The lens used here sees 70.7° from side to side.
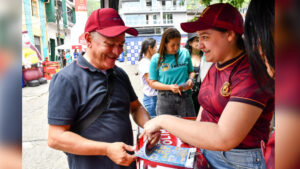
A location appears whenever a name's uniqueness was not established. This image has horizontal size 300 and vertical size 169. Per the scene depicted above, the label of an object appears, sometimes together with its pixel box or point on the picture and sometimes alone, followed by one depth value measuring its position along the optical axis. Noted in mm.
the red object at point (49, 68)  14016
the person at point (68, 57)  17031
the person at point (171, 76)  2971
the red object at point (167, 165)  1131
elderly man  1232
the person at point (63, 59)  20384
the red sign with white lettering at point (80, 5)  7066
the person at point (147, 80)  3539
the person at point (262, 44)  744
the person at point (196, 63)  3683
